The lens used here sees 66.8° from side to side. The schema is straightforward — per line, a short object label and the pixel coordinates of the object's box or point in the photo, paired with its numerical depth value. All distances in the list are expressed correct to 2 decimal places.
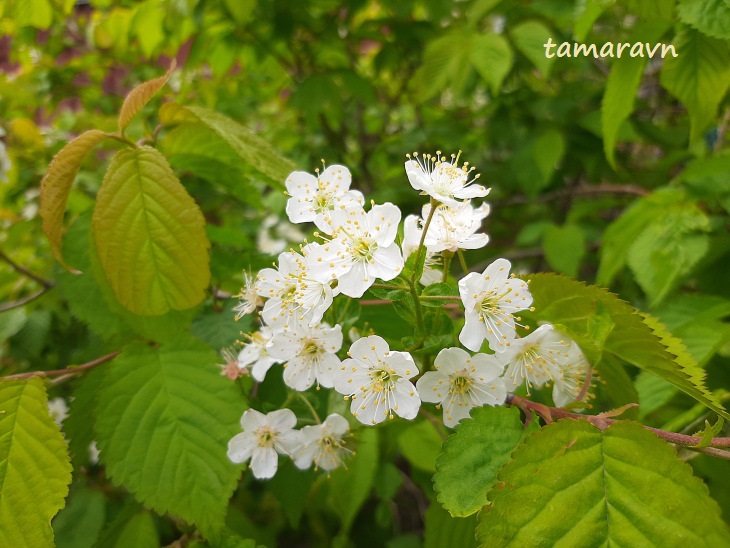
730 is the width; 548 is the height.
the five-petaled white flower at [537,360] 0.11
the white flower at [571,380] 0.12
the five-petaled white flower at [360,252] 0.10
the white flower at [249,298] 0.13
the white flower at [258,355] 0.12
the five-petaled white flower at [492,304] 0.10
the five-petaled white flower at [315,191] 0.12
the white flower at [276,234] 0.31
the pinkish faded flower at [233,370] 0.13
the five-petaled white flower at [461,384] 0.10
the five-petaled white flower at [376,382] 0.10
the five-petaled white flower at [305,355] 0.11
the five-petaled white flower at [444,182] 0.11
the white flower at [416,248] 0.12
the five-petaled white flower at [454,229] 0.11
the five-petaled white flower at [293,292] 0.10
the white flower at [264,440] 0.11
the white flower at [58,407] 0.24
